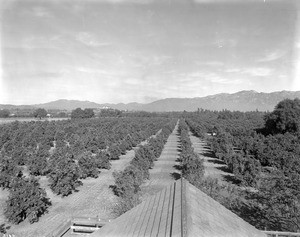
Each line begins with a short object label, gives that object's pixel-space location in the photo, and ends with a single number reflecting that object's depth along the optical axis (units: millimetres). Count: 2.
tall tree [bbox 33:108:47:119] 157925
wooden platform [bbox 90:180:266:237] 7518
